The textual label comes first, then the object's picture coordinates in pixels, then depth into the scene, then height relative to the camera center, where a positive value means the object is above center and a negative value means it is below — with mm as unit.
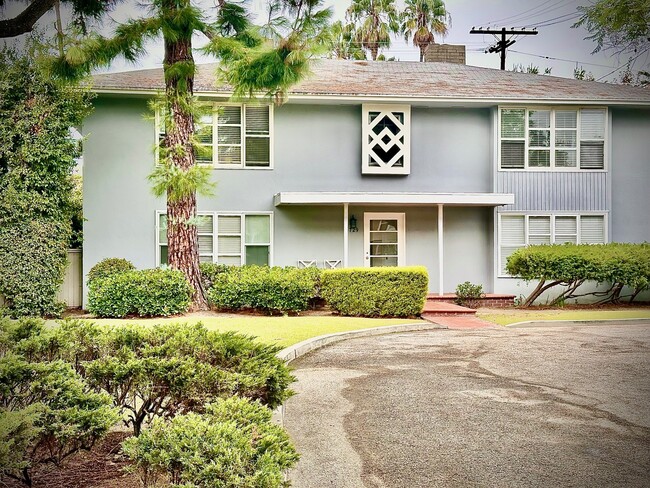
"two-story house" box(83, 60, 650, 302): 14289 +1623
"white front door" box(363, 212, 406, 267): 15094 +166
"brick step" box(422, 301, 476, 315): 12602 -1264
